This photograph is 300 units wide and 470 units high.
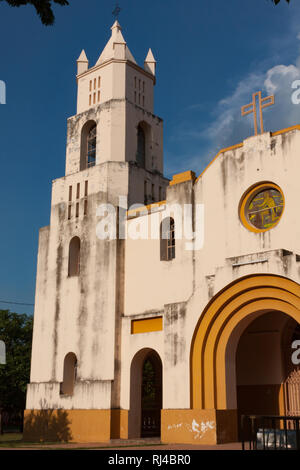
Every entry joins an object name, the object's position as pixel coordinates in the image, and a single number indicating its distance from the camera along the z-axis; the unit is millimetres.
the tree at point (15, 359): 32875
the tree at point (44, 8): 8570
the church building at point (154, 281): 18141
